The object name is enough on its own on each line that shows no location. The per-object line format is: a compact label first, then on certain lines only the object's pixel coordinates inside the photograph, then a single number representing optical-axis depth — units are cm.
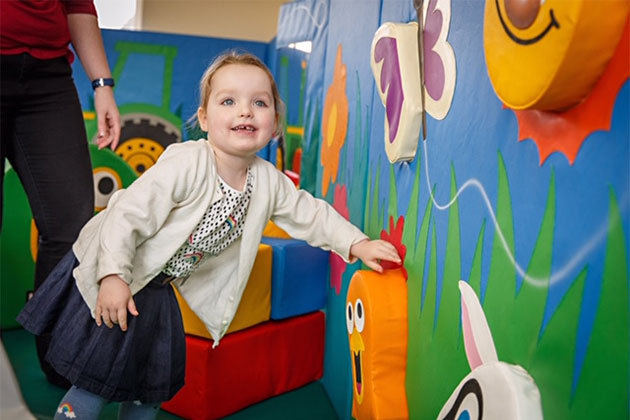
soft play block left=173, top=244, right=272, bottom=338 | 152
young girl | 107
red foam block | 151
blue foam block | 165
